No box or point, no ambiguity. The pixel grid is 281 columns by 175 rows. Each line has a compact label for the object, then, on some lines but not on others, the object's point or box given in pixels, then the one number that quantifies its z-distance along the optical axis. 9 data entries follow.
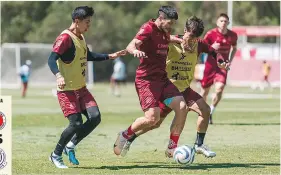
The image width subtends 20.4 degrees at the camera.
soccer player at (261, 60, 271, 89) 49.44
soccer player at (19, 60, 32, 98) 37.81
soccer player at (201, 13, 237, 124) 17.77
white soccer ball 10.79
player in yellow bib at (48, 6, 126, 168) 10.85
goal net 52.97
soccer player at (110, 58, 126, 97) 42.57
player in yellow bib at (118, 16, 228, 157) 11.95
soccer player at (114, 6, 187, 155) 11.09
